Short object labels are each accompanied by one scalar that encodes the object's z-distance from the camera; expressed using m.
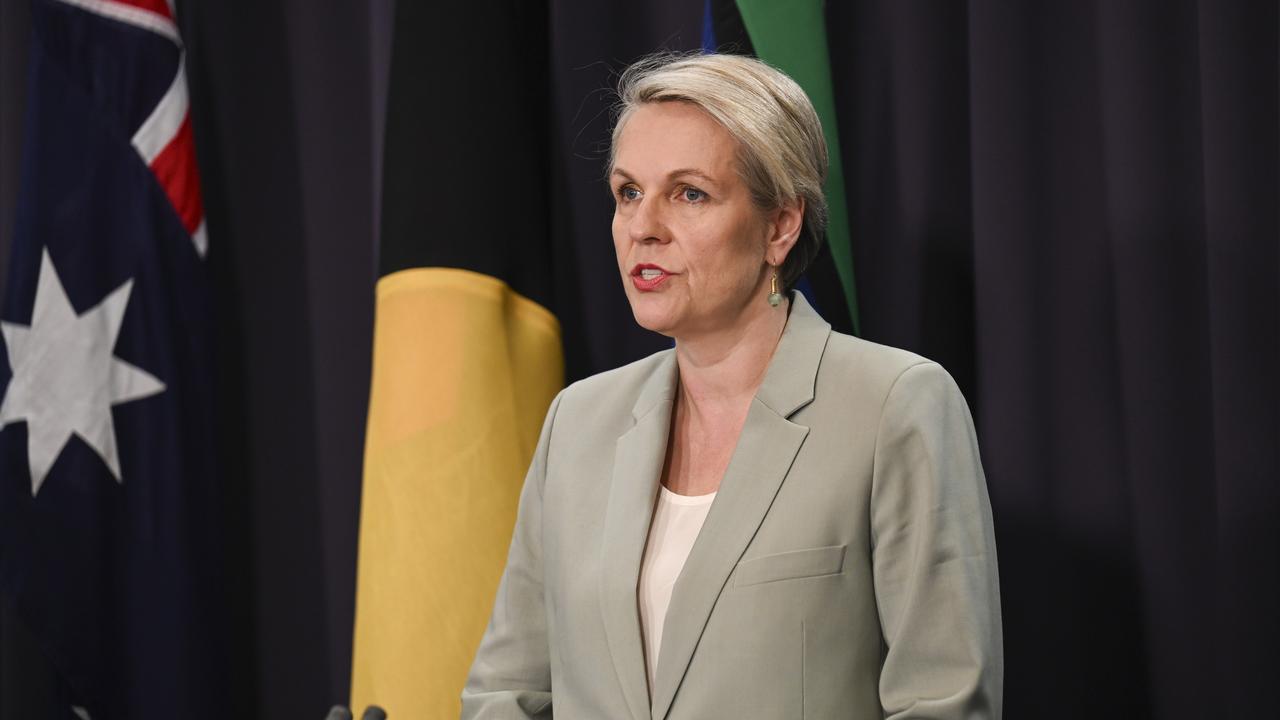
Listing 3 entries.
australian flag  5.35
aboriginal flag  5.15
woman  4.63
